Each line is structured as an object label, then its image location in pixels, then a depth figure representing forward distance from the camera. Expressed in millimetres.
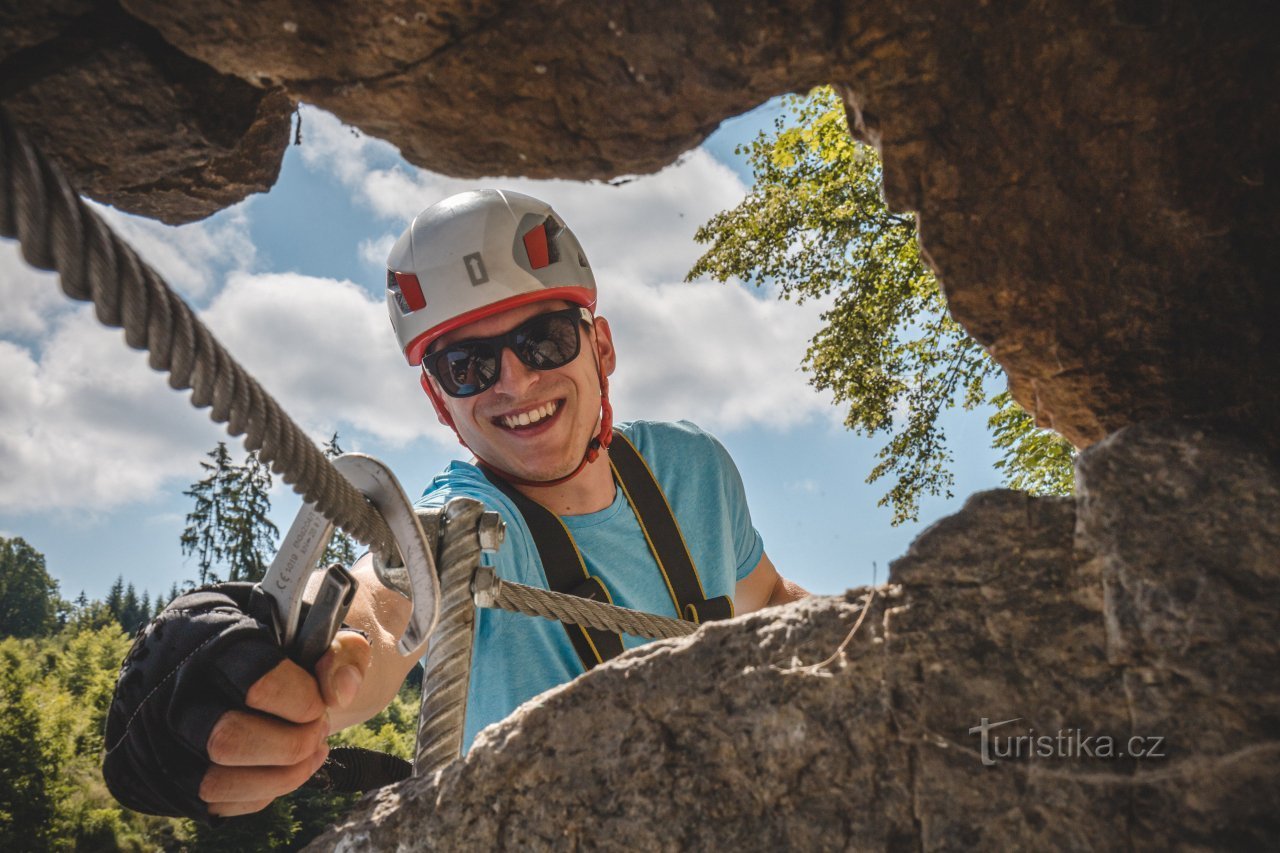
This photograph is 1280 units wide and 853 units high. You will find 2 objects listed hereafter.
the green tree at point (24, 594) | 90000
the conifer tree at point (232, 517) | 41531
